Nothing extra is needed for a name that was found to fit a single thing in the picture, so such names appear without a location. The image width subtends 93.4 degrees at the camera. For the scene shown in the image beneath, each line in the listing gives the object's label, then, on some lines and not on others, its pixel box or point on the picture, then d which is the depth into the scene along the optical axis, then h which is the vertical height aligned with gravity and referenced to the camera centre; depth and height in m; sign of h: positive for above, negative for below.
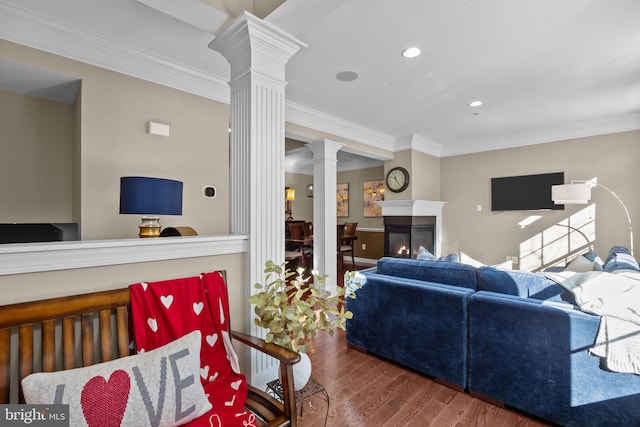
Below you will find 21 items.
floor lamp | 3.69 +0.29
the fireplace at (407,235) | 5.27 -0.31
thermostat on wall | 3.00 +0.27
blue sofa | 1.67 -0.82
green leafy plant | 1.43 -0.47
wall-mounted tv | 4.89 +0.42
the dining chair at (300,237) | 6.02 -0.38
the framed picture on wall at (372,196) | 7.20 +0.53
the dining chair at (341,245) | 6.50 -0.60
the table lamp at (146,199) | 1.70 +0.12
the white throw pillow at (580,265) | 2.73 -0.46
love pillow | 0.94 -0.57
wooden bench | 1.05 -0.47
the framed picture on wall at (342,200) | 7.96 +0.48
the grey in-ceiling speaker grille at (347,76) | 2.99 +1.44
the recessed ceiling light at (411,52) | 2.53 +1.42
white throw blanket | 1.56 -0.52
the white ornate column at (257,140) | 1.74 +0.47
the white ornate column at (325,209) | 4.48 +0.14
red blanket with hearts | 1.23 -0.49
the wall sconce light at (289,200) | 6.75 +0.42
